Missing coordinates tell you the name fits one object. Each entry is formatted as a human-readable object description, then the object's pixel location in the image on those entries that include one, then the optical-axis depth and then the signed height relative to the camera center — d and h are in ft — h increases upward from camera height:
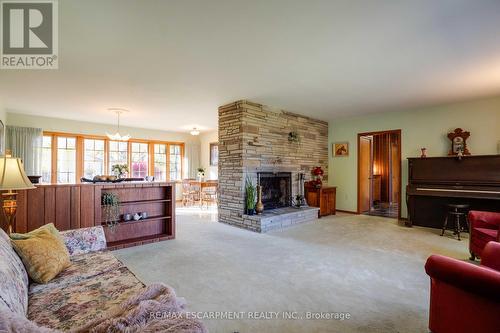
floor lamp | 6.73 -0.14
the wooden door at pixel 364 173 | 21.62 -0.42
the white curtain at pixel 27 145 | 19.43 +2.04
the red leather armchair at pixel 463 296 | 4.67 -2.68
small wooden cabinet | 20.25 -2.50
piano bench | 13.94 -2.69
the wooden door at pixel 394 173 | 28.47 -0.56
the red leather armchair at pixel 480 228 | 9.85 -2.51
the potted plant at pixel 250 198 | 16.30 -1.93
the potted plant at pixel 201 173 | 28.19 -0.45
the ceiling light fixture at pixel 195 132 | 25.12 +3.80
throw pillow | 5.59 -2.07
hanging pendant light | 18.67 +4.56
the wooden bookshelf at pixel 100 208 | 10.35 -1.85
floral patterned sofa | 4.14 -2.63
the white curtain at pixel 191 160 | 30.73 +1.15
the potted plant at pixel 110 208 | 12.05 -1.94
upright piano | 14.21 -1.11
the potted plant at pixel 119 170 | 16.28 -0.03
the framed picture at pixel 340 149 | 22.43 +1.83
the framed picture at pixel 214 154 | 29.94 +1.86
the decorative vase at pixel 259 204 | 16.40 -2.39
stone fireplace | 16.39 +0.55
